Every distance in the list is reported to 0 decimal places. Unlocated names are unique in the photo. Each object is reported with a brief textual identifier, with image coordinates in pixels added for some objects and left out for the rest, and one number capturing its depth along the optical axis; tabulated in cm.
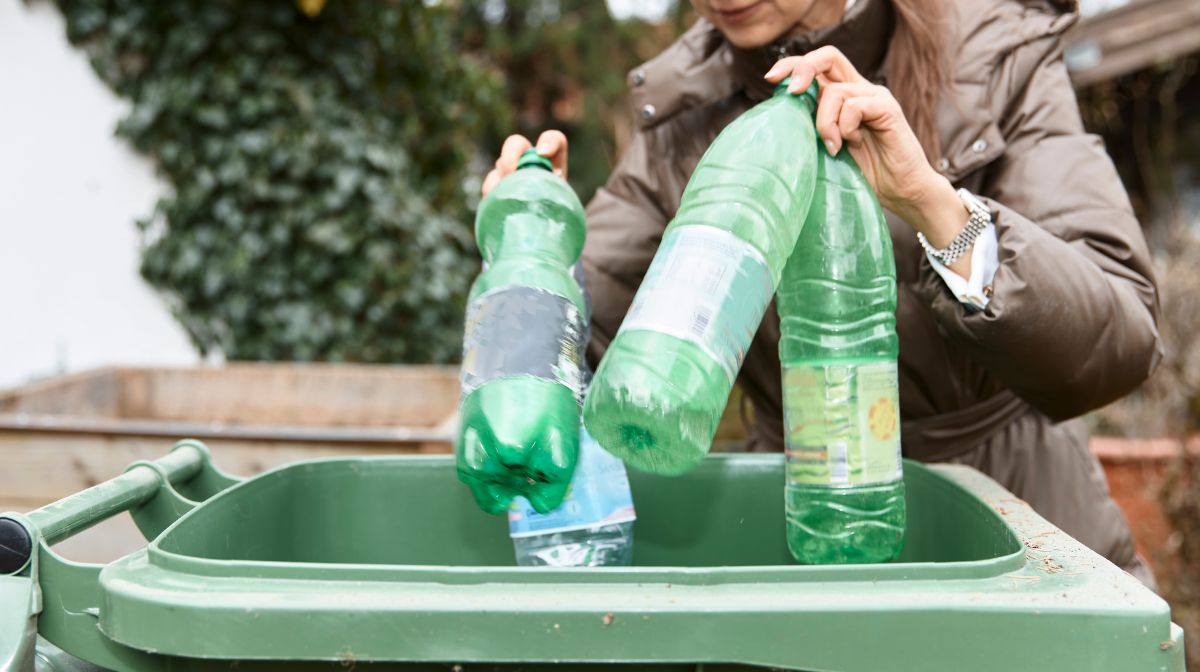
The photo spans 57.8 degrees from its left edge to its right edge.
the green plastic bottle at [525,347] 118
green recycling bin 94
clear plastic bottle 138
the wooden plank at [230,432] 262
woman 131
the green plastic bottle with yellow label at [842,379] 125
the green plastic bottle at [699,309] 104
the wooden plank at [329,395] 370
